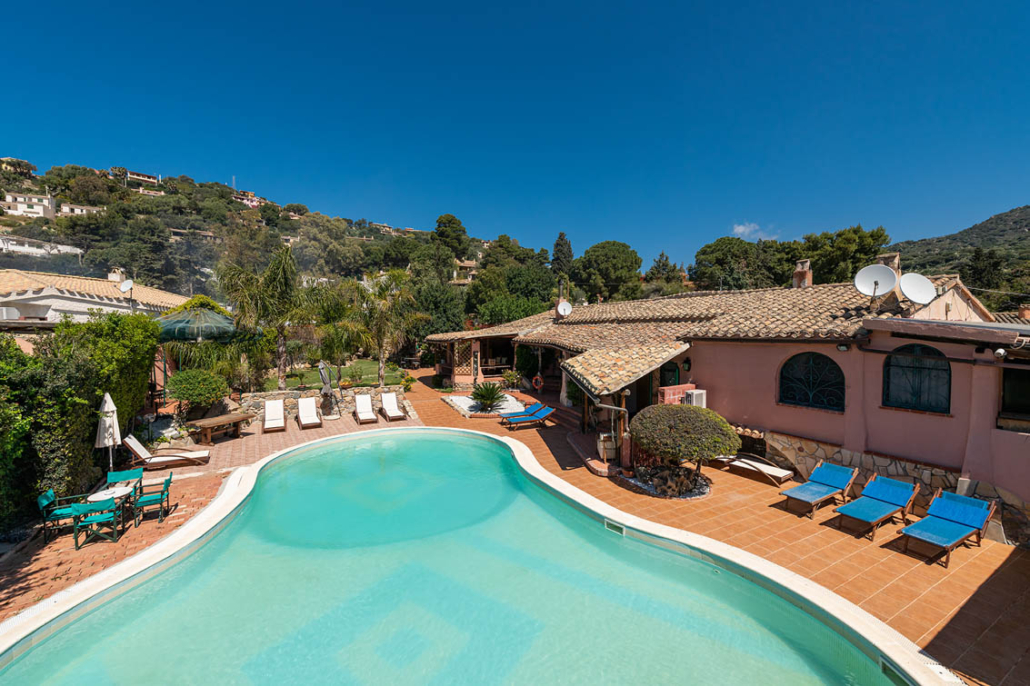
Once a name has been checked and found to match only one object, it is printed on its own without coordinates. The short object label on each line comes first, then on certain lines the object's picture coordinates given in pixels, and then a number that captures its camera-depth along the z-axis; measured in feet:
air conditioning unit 38.53
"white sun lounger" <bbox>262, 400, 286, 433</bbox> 49.72
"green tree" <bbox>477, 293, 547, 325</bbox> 119.65
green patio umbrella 50.83
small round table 24.68
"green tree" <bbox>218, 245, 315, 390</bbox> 64.80
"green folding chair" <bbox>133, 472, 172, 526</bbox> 26.68
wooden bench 43.57
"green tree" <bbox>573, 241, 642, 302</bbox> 216.13
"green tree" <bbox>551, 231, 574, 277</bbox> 261.03
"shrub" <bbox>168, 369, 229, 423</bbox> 45.93
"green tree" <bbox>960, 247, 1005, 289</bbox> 119.14
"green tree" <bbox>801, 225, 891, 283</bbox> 150.51
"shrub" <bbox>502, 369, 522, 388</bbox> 75.51
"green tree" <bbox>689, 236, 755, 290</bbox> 176.55
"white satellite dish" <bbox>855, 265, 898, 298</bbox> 30.81
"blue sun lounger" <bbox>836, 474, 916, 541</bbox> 24.54
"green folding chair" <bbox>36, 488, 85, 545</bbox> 23.57
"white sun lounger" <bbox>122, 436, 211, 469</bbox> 34.02
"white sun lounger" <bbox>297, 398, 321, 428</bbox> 51.80
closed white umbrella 29.19
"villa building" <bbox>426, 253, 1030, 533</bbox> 24.89
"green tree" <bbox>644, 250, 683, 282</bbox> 224.74
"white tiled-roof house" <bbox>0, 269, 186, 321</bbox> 62.74
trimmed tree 28.58
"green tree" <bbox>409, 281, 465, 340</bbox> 118.11
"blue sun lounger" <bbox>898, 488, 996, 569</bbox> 21.42
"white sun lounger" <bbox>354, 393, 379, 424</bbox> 53.62
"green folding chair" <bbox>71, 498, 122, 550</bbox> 24.41
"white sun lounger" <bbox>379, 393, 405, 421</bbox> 55.21
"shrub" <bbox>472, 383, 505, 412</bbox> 58.90
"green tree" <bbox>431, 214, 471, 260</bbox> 322.34
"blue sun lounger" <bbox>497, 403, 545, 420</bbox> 49.82
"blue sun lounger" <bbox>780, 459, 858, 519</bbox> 27.30
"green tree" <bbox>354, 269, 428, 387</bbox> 71.15
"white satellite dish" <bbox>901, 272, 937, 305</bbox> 29.19
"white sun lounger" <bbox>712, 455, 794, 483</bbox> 32.89
